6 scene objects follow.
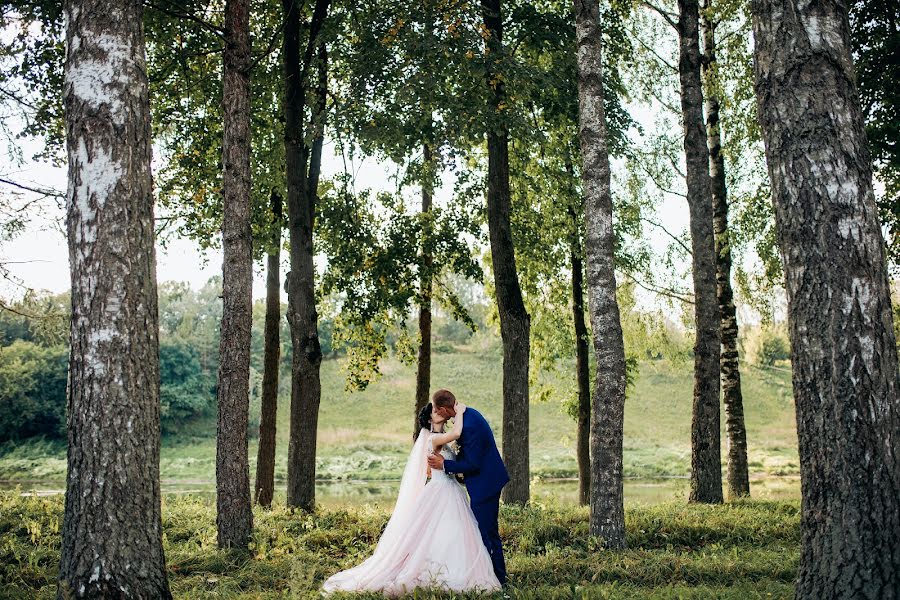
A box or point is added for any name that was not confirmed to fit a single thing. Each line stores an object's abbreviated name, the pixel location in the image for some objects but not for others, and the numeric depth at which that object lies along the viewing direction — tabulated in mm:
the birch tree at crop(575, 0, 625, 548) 9242
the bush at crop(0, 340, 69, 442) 49844
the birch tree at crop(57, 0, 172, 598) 5914
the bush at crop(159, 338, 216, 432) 62188
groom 8180
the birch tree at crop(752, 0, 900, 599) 4930
